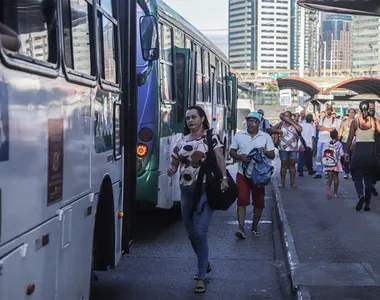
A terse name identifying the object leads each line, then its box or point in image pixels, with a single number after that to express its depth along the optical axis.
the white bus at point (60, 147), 3.46
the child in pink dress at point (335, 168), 14.51
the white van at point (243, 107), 49.53
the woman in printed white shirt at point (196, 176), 7.59
